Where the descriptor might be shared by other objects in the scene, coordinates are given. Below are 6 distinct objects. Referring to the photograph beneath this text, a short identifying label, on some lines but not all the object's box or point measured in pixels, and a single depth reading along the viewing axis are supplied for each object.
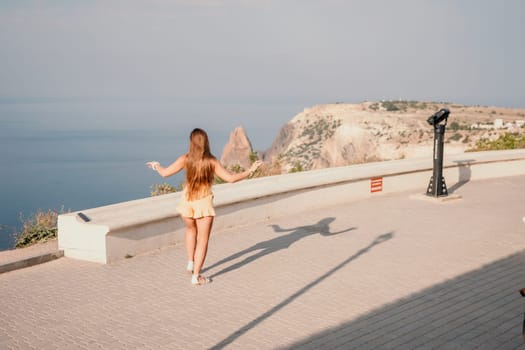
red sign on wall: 13.13
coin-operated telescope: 12.48
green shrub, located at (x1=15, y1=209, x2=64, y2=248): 10.27
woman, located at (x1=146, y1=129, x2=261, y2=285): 7.01
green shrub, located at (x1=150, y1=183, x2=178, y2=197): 13.59
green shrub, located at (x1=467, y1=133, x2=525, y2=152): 20.89
